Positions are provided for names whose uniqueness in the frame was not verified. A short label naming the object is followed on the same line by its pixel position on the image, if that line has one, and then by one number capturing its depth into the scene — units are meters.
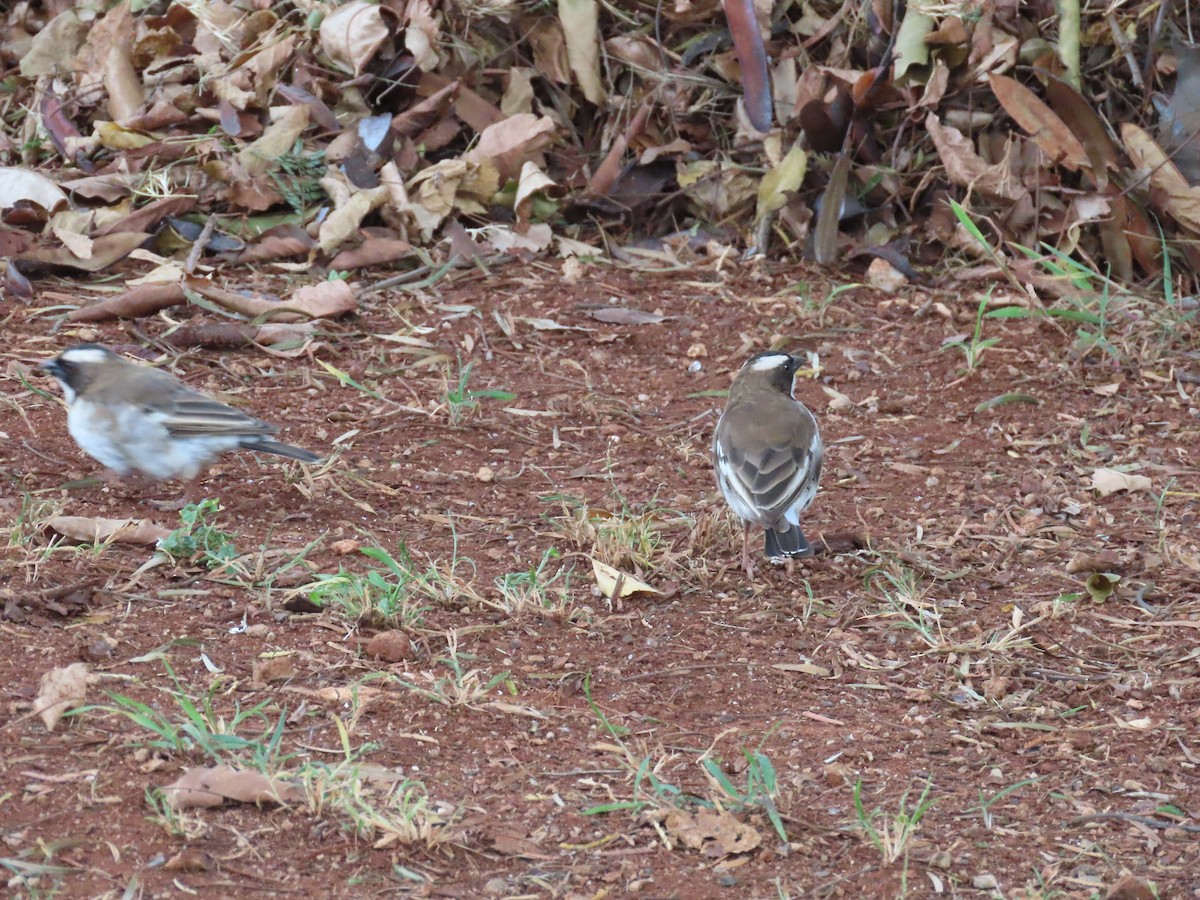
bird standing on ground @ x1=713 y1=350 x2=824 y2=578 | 10.67
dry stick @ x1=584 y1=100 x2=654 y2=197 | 16.73
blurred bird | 11.01
